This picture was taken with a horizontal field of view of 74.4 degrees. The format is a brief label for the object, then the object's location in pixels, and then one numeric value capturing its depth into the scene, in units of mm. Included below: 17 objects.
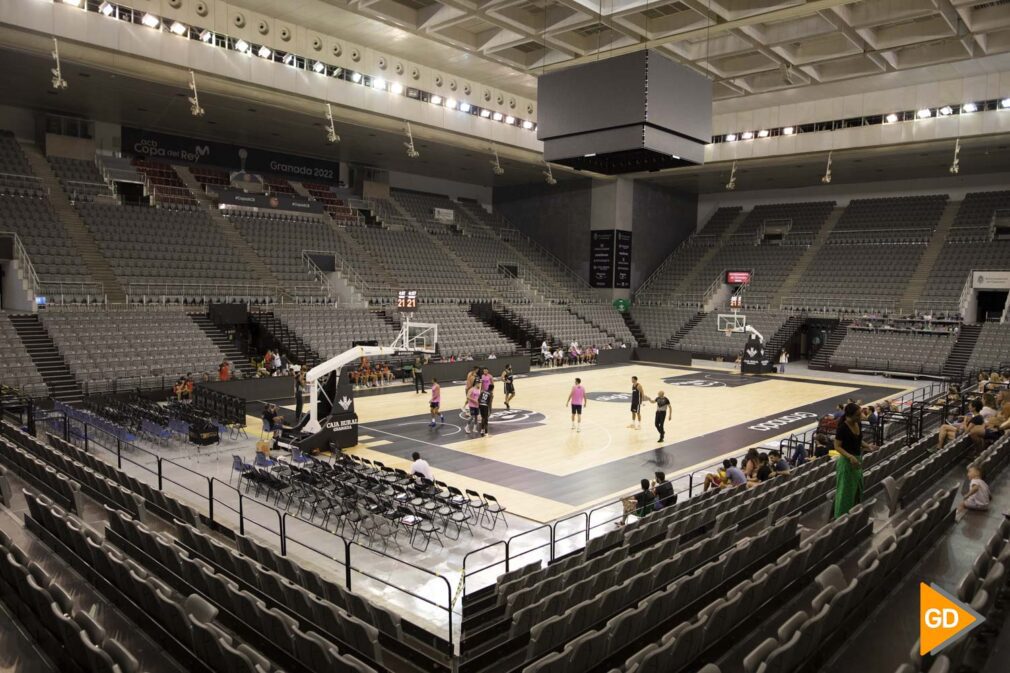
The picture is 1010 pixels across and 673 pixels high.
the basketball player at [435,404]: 16969
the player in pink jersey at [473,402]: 16297
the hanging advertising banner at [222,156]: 28766
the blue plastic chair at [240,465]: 11573
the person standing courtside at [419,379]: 22444
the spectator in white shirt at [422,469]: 10586
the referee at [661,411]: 15565
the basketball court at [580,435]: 12336
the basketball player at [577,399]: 16891
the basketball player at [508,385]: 19672
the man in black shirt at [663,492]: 9211
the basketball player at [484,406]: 16188
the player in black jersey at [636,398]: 16958
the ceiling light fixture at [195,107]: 19547
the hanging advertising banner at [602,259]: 38344
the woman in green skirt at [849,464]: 6965
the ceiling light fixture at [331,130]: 23328
